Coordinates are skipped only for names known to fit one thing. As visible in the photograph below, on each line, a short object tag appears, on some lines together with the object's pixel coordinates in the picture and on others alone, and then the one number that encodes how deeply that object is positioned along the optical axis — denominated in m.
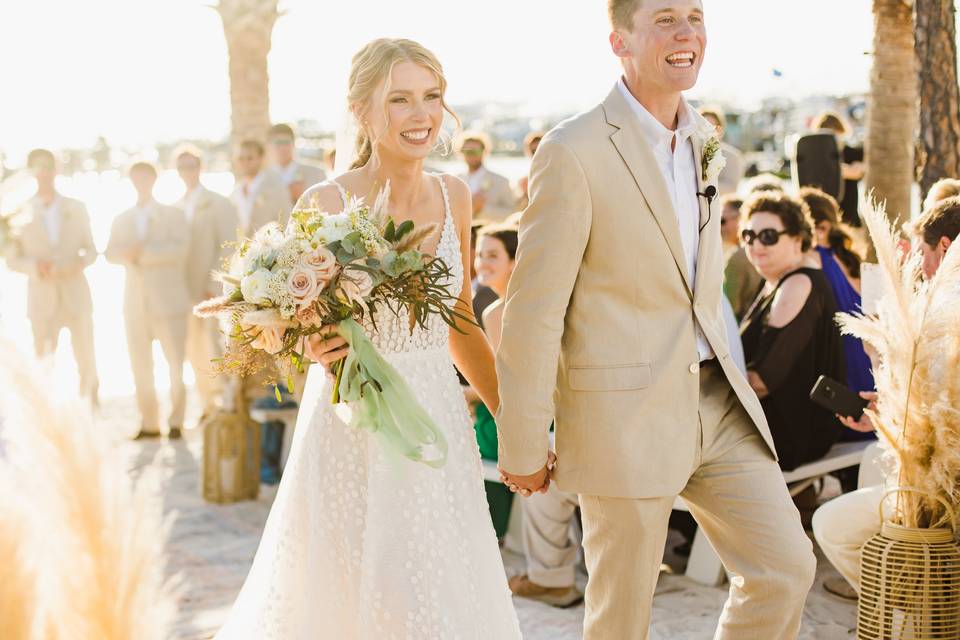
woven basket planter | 4.17
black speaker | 9.60
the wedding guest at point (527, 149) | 10.55
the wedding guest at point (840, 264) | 6.38
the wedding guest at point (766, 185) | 6.93
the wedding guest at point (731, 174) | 9.98
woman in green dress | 6.43
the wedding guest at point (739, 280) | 7.84
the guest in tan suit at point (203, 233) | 10.75
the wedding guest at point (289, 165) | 10.95
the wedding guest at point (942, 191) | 5.04
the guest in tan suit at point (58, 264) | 10.48
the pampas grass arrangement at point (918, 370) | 3.91
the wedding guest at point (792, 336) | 5.80
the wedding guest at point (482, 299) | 7.12
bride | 3.62
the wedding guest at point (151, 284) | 10.47
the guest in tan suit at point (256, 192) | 10.62
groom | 3.43
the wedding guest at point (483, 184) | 10.85
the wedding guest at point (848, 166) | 10.58
